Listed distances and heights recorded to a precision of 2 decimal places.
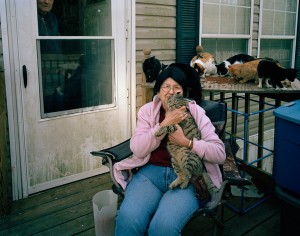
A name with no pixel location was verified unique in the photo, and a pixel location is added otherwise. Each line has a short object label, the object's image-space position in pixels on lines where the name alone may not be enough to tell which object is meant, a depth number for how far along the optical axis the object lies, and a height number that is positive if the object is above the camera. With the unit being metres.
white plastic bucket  1.97 -0.98
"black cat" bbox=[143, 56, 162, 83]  2.80 -0.03
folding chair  1.76 -0.60
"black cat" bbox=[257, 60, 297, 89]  2.57 -0.07
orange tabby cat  2.83 -0.05
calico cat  3.31 +0.01
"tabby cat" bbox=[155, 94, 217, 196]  1.78 -0.53
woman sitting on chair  1.66 -0.65
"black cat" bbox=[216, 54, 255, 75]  3.38 +0.03
